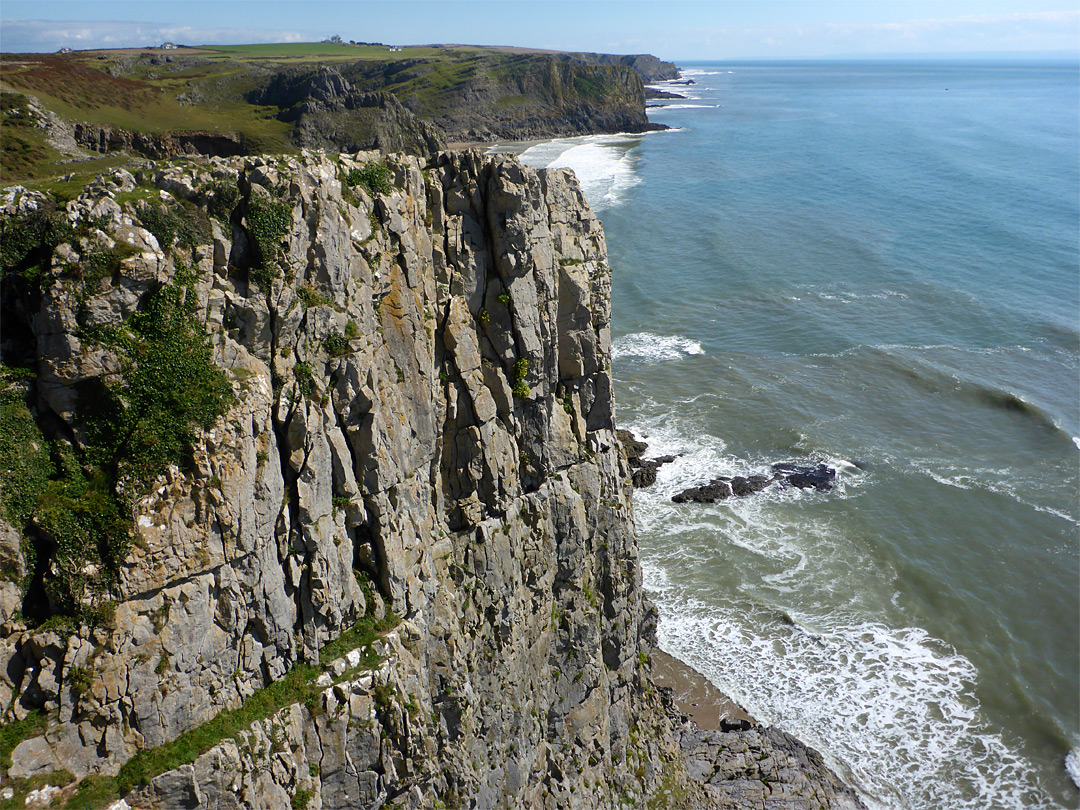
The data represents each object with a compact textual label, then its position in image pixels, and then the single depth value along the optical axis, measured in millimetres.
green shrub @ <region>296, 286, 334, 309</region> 15242
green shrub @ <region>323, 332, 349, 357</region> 15664
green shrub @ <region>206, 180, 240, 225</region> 14352
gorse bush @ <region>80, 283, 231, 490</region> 13406
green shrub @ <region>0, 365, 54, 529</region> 12672
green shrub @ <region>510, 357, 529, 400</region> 19688
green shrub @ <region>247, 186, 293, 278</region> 14516
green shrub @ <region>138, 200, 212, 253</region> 13531
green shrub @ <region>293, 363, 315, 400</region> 15250
